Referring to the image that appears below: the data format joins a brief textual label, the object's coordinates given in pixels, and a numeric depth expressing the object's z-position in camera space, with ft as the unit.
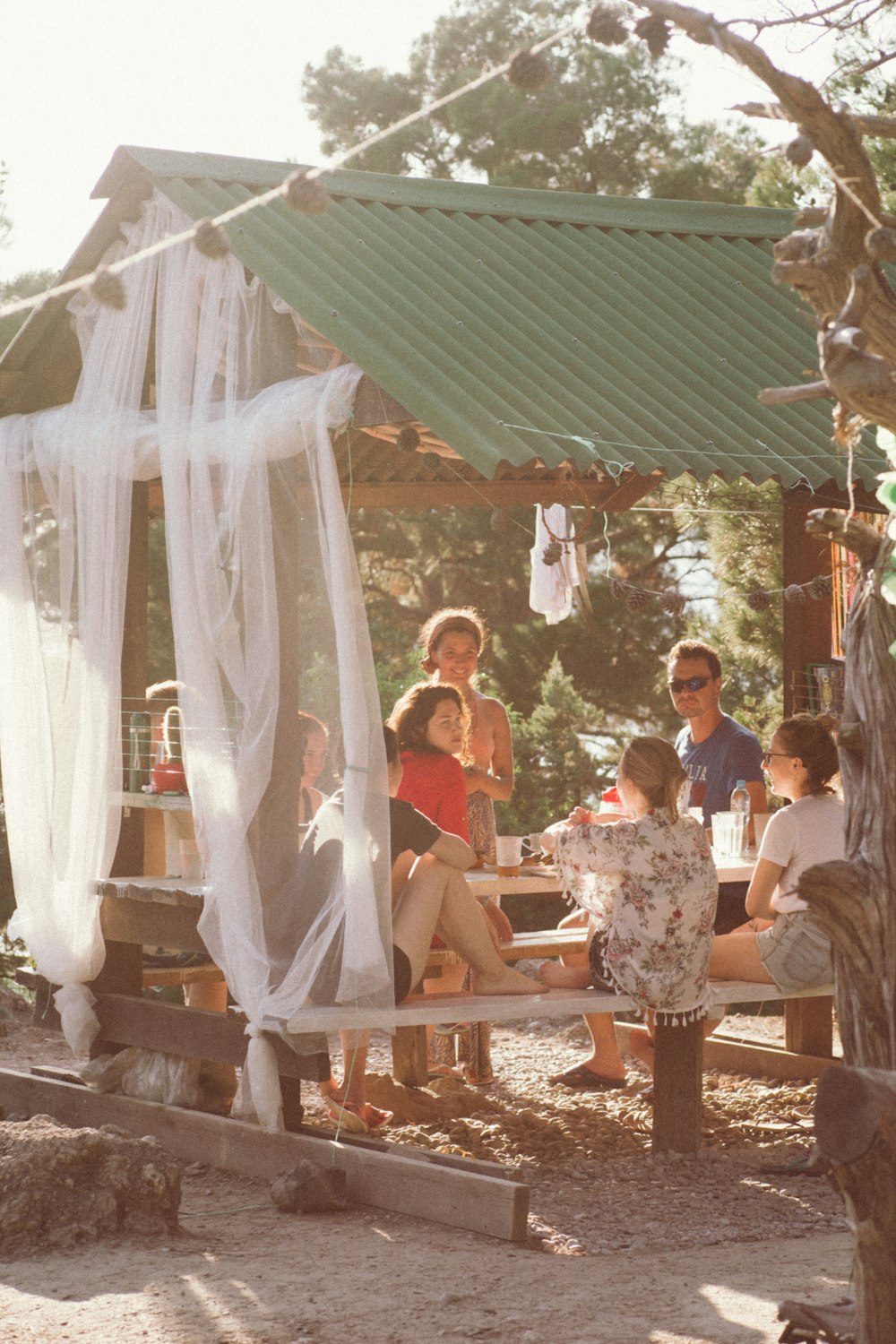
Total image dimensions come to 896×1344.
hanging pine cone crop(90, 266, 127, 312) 13.42
